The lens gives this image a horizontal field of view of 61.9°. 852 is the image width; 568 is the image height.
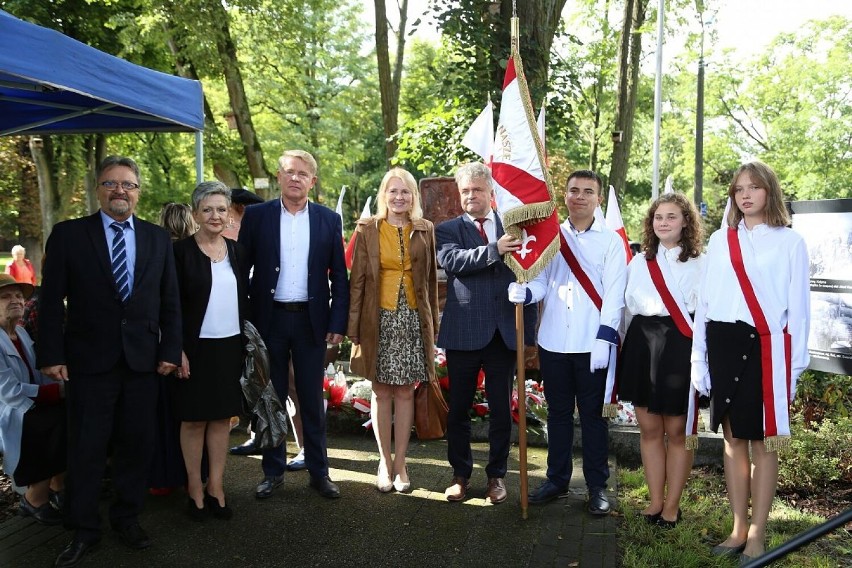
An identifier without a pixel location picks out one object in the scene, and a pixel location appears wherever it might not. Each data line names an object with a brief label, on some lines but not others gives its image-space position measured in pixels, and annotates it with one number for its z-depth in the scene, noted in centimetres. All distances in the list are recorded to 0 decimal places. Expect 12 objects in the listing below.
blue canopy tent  361
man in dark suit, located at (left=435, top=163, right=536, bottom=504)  436
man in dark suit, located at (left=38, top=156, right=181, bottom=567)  368
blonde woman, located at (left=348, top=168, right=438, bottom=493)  456
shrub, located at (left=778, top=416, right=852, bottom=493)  476
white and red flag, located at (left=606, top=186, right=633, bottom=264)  831
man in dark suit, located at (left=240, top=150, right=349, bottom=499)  451
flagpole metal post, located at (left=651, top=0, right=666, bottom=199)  1772
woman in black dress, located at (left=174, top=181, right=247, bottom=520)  412
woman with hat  393
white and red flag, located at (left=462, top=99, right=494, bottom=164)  745
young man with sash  425
